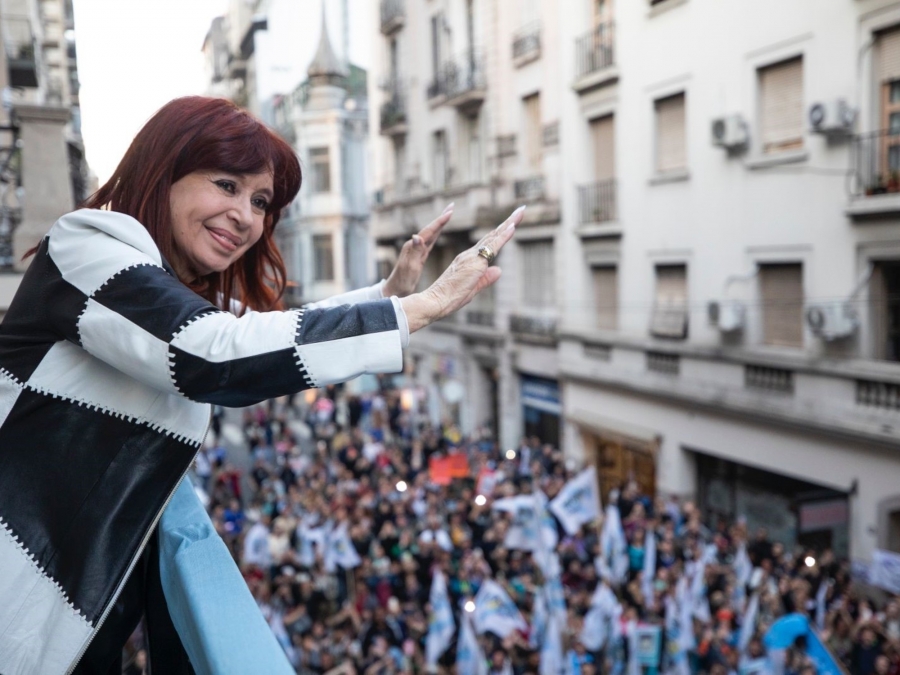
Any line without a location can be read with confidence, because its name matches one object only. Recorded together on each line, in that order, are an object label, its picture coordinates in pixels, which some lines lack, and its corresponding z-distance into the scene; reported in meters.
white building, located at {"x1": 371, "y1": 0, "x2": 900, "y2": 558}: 11.02
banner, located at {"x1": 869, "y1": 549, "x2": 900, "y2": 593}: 8.91
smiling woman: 1.25
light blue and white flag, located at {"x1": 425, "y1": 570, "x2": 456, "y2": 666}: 8.36
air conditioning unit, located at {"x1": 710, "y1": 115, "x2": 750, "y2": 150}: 12.59
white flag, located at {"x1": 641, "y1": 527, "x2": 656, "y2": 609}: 9.44
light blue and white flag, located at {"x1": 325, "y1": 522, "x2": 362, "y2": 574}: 10.49
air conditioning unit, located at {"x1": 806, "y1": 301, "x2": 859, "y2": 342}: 11.09
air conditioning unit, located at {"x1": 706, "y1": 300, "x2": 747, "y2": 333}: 13.02
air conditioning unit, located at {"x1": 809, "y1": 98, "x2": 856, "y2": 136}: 10.82
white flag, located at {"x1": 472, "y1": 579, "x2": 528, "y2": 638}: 8.48
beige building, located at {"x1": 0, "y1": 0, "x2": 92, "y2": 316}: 6.05
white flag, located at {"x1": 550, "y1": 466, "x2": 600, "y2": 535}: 11.27
